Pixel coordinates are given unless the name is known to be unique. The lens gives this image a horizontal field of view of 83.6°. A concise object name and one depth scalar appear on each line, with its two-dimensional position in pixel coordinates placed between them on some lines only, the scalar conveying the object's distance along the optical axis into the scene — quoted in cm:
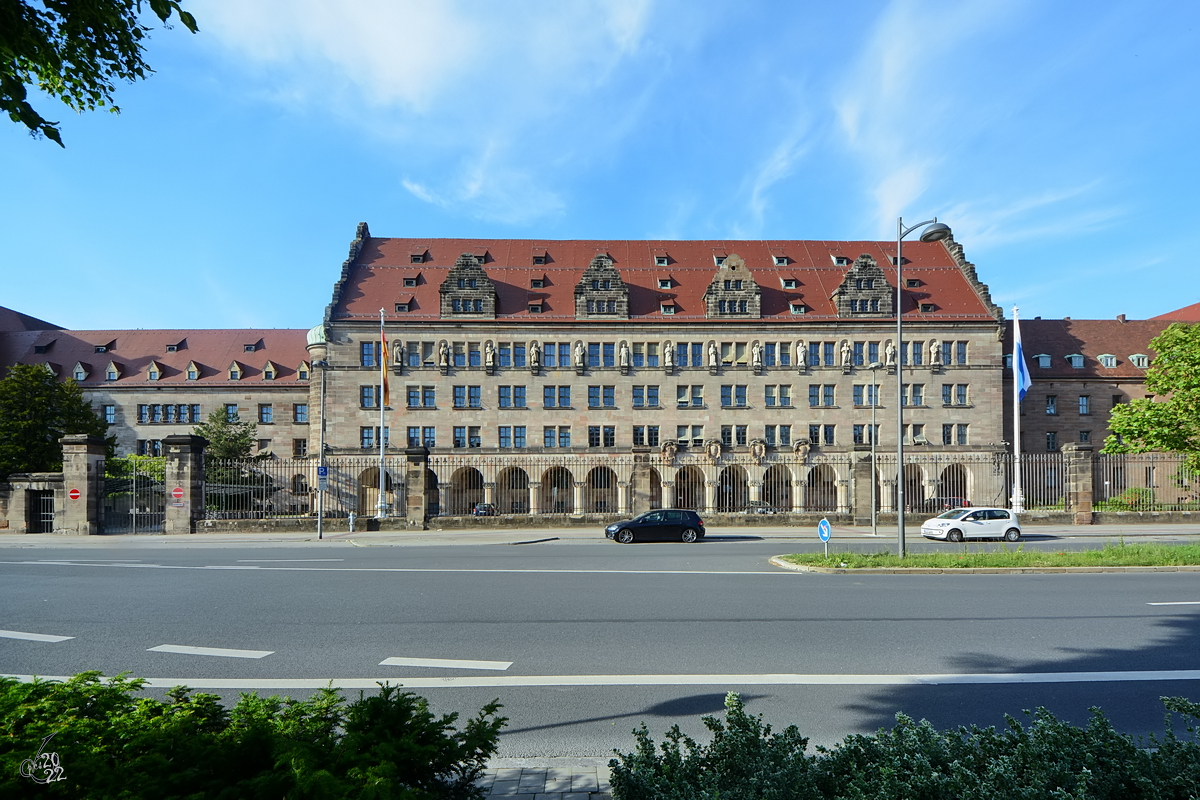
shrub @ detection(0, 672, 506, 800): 285
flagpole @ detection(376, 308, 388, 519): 3316
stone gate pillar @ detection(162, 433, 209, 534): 2686
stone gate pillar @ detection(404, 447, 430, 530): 2827
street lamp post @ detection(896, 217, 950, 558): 1540
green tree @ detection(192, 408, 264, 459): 4819
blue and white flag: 3828
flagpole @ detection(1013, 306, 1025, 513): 3241
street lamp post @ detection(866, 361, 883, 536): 4572
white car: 2388
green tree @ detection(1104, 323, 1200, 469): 2348
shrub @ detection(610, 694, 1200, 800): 337
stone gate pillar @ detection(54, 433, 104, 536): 2614
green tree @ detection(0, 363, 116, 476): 3972
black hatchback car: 2372
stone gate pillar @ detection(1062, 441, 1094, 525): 2848
